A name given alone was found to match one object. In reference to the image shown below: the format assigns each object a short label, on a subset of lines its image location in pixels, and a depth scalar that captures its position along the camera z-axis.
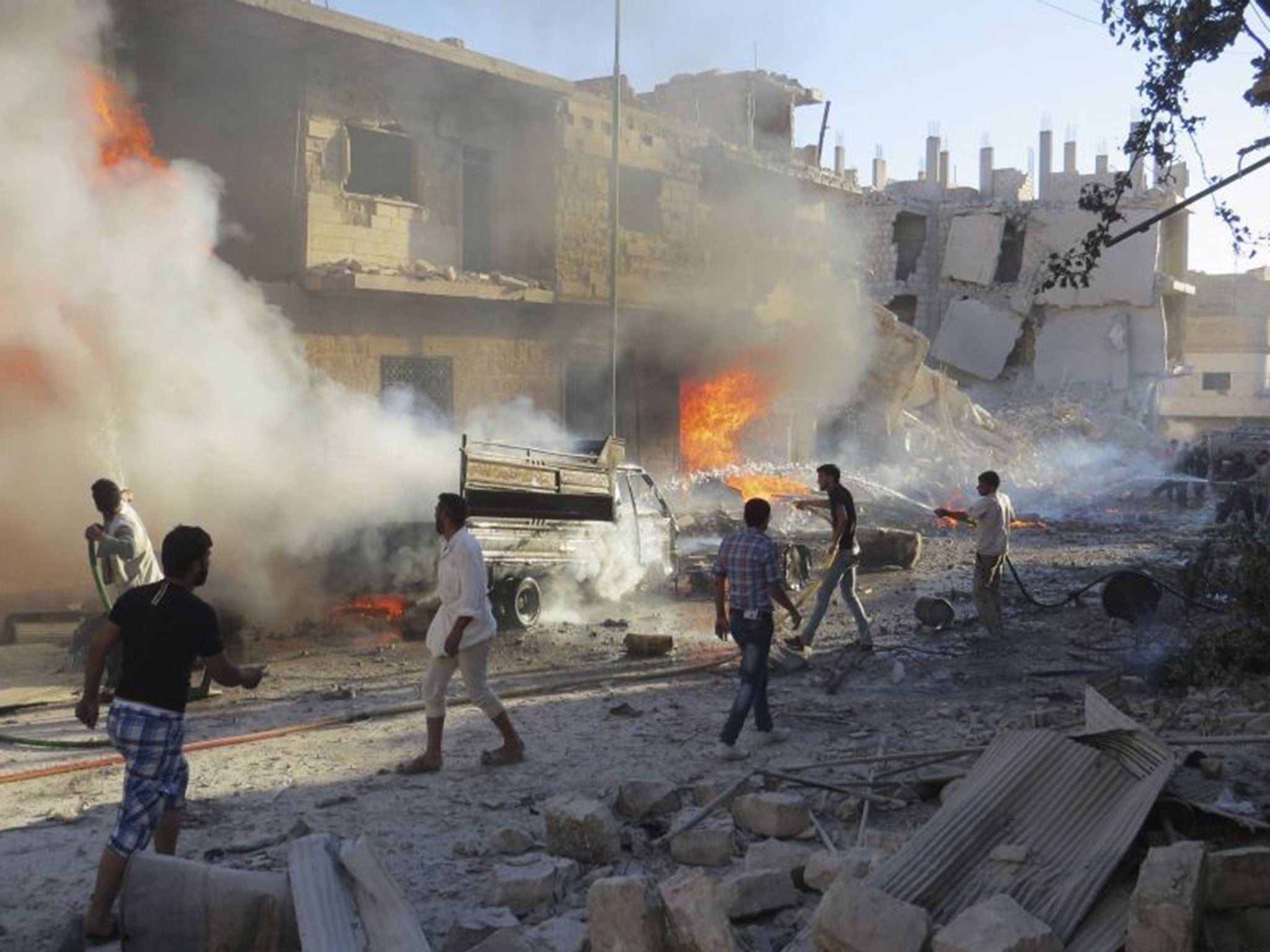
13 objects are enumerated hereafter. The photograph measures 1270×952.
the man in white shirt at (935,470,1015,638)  11.69
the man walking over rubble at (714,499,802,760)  7.79
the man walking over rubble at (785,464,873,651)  10.98
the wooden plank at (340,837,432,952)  4.47
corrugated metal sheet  4.70
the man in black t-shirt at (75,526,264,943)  4.68
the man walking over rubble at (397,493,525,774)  7.05
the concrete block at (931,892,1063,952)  4.02
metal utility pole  20.97
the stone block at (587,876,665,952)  4.60
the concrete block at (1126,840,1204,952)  3.99
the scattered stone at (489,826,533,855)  5.89
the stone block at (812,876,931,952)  4.19
